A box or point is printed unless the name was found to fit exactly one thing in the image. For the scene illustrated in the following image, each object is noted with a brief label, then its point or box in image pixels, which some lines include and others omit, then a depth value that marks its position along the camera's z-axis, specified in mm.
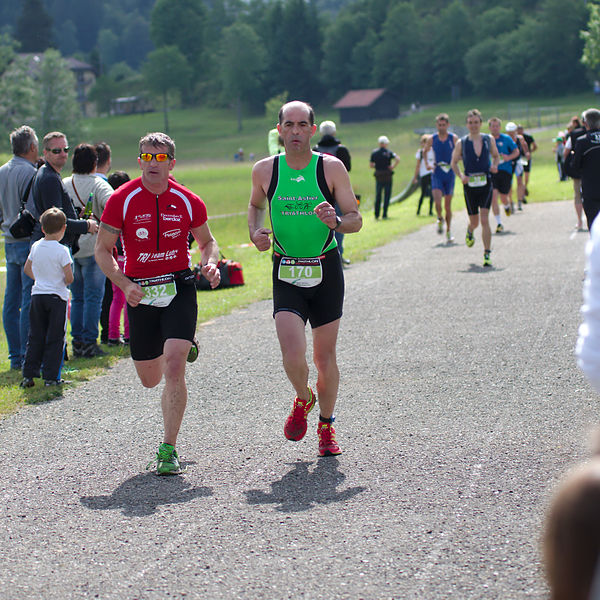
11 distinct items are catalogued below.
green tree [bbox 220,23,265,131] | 153500
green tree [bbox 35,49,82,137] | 105312
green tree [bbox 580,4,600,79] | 67500
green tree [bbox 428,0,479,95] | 149375
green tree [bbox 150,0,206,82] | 186500
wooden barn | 129000
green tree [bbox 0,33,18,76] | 118875
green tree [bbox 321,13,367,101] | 160250
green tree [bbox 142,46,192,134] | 158375
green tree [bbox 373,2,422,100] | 151125
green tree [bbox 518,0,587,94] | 132500
